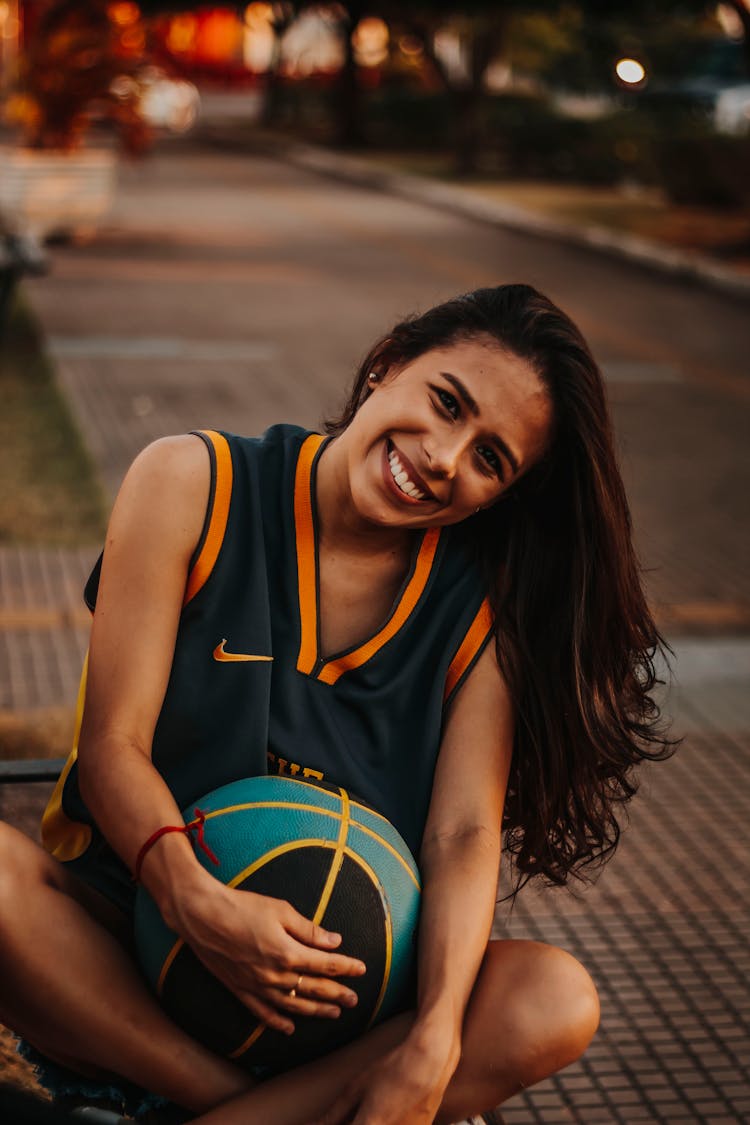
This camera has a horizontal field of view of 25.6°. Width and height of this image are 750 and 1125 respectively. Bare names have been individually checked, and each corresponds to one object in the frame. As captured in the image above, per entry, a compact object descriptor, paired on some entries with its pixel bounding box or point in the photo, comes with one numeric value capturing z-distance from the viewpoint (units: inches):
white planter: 651.5
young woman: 92.2
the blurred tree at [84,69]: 628.7
